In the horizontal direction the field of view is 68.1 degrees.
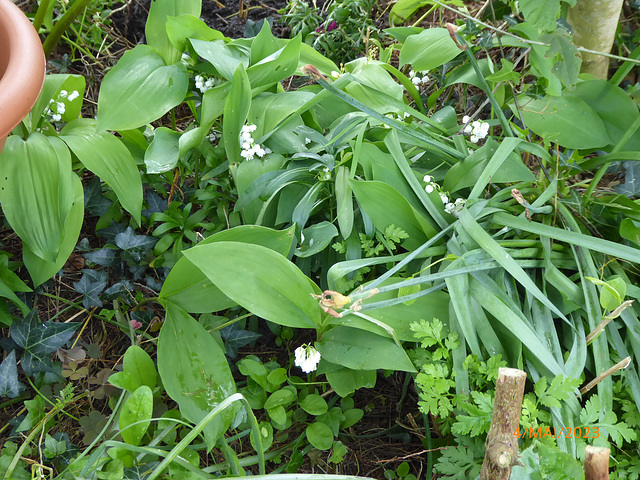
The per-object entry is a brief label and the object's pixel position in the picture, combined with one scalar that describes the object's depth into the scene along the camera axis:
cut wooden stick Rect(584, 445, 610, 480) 0.52
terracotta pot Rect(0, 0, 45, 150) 0.83
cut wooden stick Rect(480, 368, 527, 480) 0.58
